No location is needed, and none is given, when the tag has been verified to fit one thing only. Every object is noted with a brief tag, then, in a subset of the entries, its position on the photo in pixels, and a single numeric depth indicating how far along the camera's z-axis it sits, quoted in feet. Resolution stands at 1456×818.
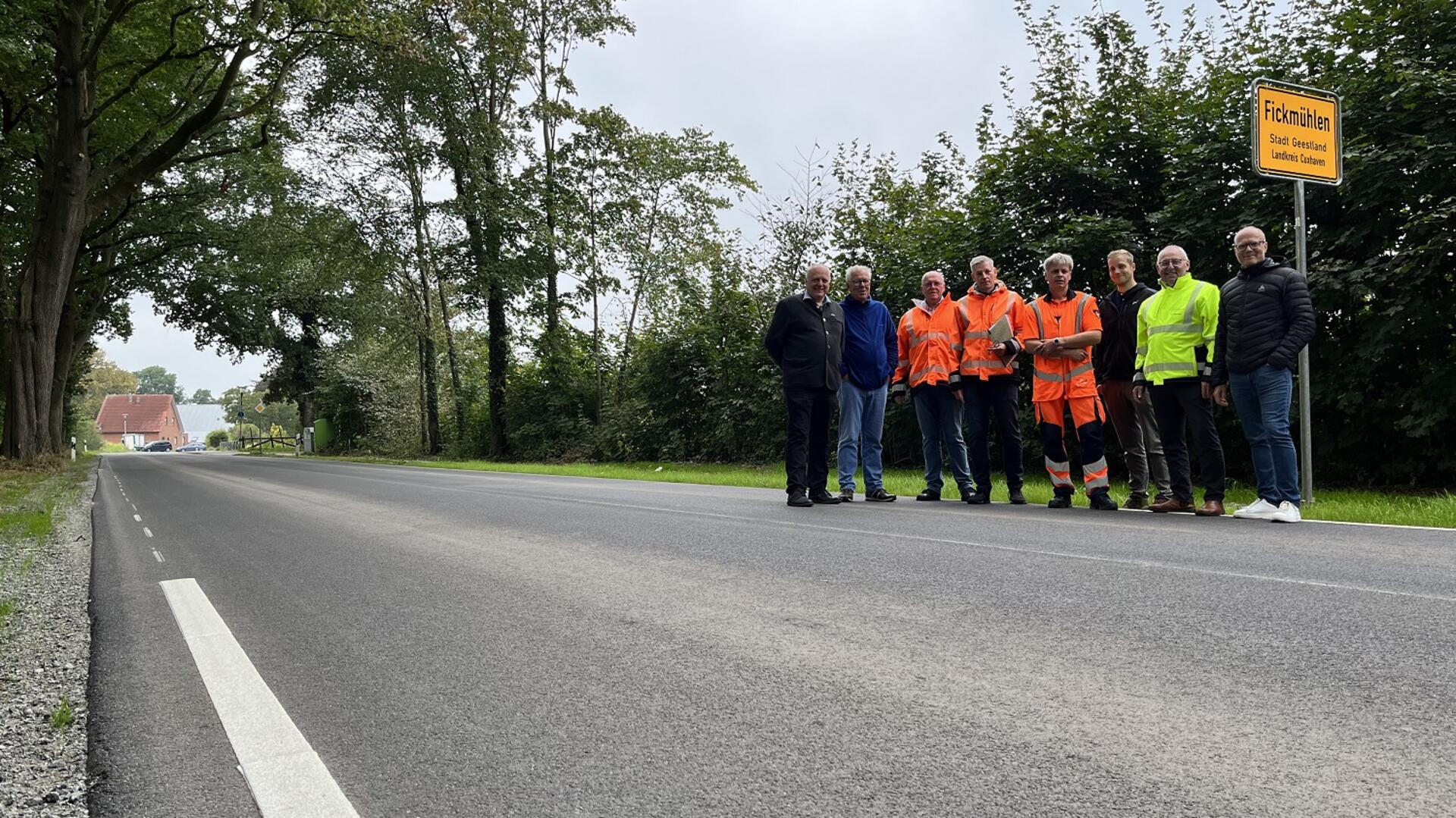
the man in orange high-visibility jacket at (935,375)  29.37
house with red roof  414.62
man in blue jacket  29.96
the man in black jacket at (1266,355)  22.17
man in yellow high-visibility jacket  24.04
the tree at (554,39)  87.04
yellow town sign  25.08
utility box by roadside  151.94
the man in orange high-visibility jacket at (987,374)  28.40
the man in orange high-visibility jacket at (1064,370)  26.73
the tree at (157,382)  583.99
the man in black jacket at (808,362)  29.04
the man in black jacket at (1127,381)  26.50
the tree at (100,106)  61.46
